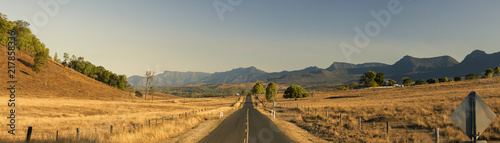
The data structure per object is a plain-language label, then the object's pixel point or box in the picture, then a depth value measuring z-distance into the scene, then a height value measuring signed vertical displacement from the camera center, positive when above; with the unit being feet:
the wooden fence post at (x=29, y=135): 44.24 -9.99
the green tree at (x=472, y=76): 422.82 +9.65
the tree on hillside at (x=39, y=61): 298.62 +18.31
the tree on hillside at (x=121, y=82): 452.76 -7.38
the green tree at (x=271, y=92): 343.46 -16.56
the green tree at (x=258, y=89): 515.26 -19.33
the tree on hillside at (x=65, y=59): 383.18 +27.20
